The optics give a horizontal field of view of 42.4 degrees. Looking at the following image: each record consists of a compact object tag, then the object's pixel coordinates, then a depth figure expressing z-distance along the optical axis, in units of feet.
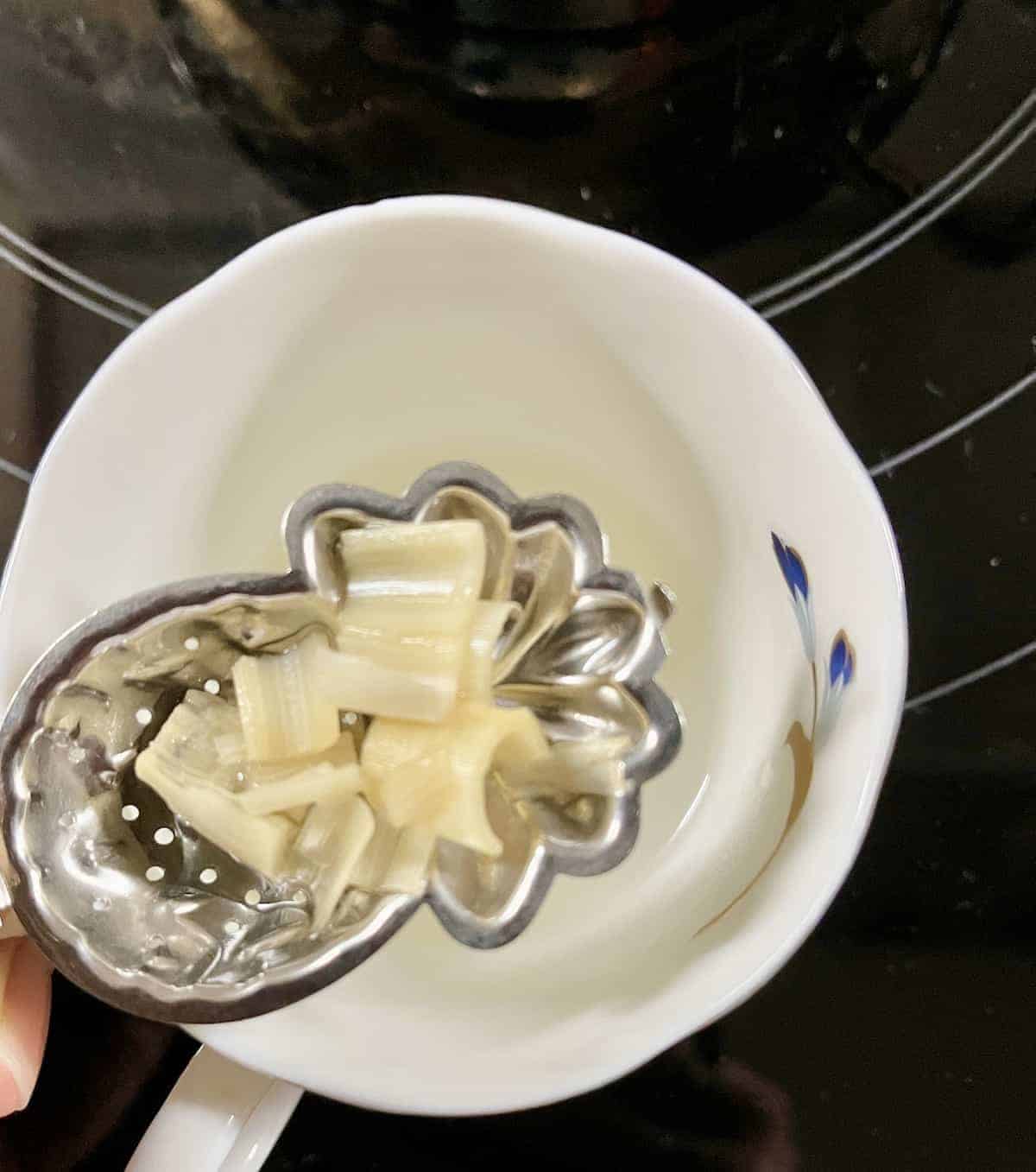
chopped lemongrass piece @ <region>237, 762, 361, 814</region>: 0.37
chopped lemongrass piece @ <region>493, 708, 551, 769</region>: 0.40
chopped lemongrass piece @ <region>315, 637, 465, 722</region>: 0.38
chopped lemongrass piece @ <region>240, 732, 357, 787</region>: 0.38
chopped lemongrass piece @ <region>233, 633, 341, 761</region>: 0.38
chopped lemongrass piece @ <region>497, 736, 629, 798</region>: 0.41
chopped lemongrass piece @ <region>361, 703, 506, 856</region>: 0.38
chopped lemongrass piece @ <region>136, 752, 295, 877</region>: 0.36
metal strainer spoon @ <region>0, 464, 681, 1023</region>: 0.34
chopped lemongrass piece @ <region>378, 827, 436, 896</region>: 0.38
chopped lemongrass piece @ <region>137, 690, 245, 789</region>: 0.38
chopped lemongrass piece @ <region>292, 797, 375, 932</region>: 0.37
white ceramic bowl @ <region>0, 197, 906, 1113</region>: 0.34
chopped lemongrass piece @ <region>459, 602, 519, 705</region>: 0.39
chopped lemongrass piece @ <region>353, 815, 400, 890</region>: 0.38
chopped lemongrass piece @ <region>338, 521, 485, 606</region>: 0.40
